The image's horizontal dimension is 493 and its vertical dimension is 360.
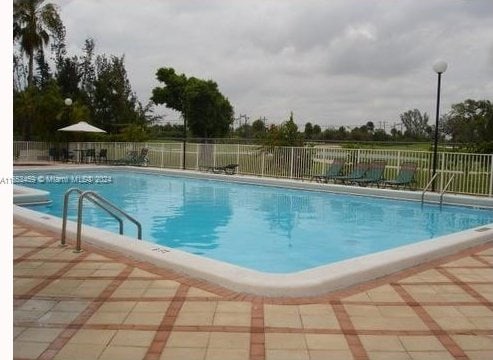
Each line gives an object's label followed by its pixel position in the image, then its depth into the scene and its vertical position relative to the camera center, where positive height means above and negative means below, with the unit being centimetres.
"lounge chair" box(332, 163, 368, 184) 1502 -77
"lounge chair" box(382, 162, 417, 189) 1399 -72
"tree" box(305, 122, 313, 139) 3595 +138
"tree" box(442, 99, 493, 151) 3212 +240
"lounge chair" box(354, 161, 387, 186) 1457 -73
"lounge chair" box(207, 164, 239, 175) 1839 -87
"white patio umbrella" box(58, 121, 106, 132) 2375 +69
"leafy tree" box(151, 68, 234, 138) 3700 +338
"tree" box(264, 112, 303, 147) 1888 +48
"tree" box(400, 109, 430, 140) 4278 +271
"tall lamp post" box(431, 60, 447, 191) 1261 +180
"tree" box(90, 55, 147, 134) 3728 +325
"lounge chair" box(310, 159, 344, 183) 1573 -69
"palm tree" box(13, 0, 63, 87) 2894 +683
